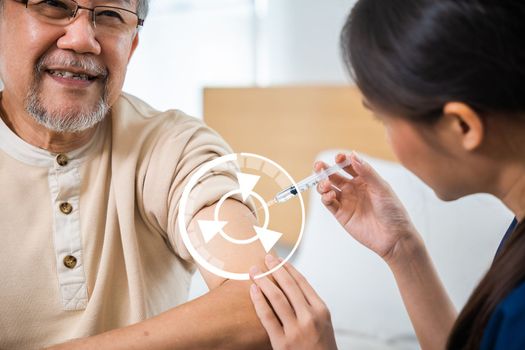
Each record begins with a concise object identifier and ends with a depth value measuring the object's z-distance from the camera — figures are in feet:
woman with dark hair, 2.10
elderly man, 3.11
